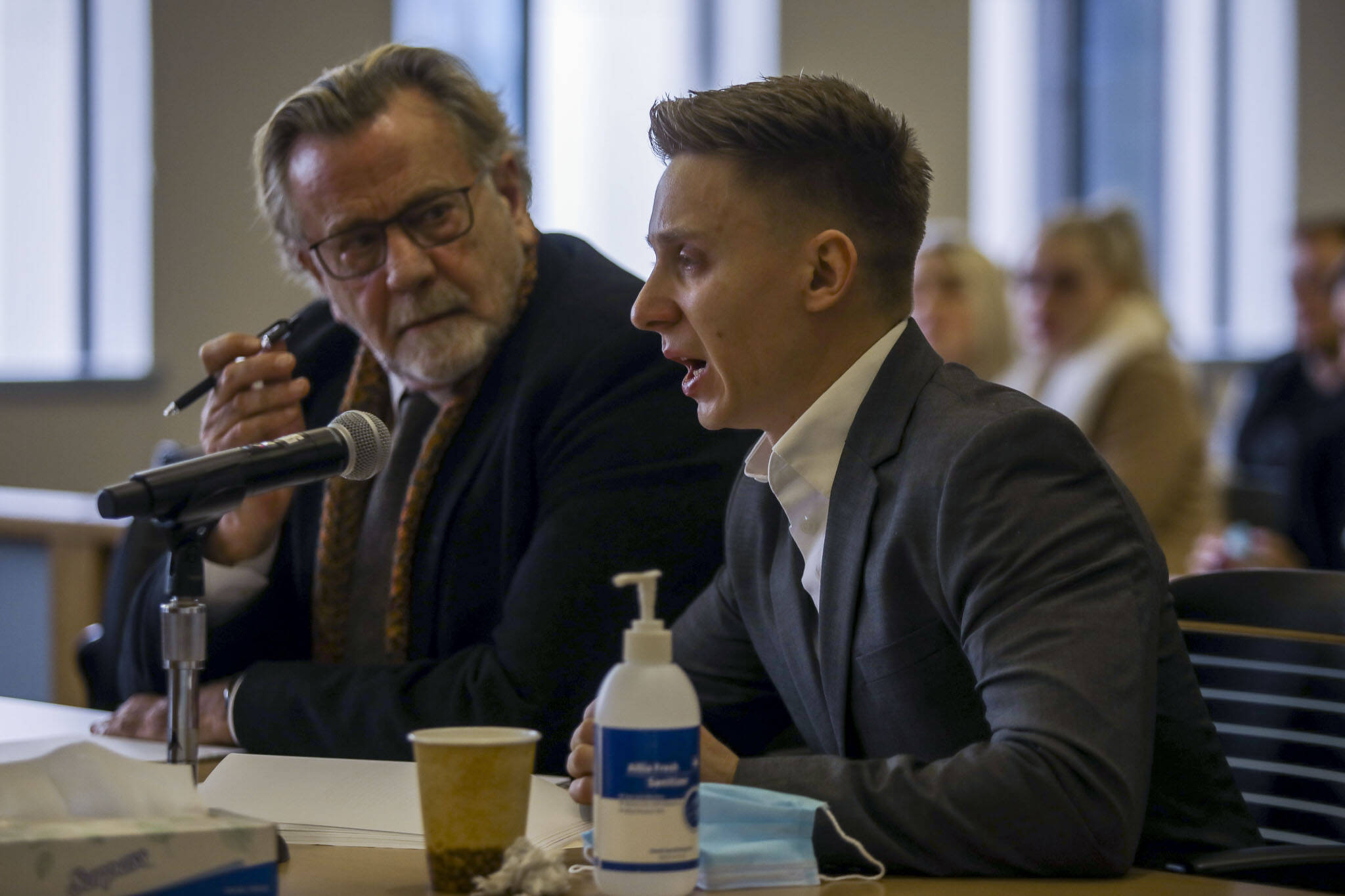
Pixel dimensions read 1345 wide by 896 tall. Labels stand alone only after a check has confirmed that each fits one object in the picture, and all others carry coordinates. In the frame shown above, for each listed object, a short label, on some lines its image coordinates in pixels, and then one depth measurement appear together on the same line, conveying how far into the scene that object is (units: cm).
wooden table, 374
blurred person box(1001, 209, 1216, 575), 825
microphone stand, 390
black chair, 413
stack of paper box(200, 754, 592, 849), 388
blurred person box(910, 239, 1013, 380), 994
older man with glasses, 431
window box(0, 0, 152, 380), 975
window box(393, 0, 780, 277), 1192
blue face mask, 372
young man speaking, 378
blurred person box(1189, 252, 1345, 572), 714
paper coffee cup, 371
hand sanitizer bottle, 367
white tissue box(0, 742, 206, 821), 368
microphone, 385
